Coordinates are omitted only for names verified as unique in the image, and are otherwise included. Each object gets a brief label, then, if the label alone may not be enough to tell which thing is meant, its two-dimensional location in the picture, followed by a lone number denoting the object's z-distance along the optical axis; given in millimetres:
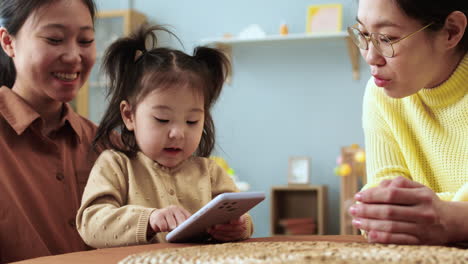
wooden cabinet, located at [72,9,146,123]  4625
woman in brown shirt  1321
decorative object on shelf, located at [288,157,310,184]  4320
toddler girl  1126
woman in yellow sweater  919
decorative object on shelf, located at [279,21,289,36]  4266
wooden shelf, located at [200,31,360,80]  4117
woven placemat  693
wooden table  840
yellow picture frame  4211
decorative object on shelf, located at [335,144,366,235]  3949
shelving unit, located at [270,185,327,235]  4207
